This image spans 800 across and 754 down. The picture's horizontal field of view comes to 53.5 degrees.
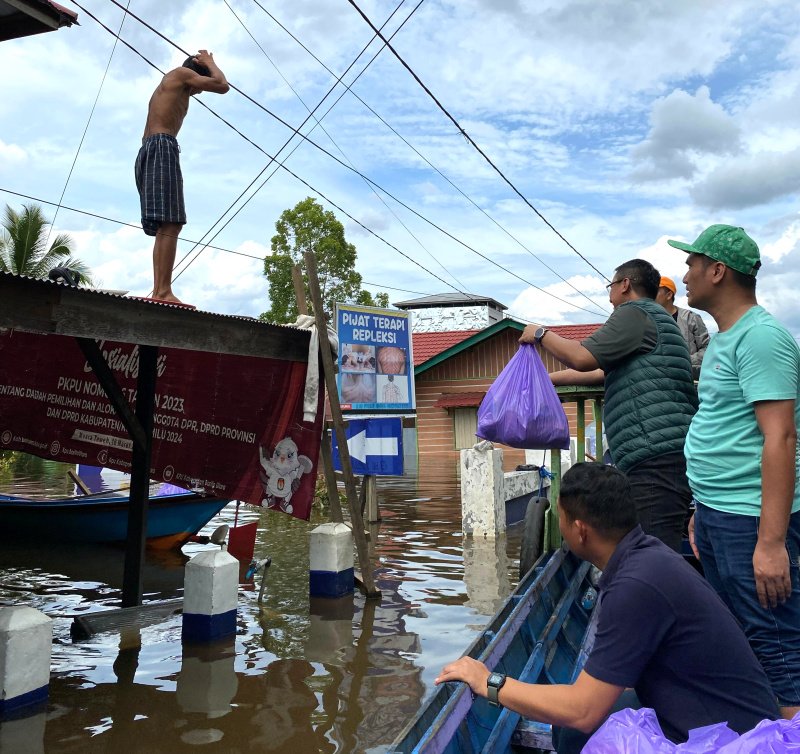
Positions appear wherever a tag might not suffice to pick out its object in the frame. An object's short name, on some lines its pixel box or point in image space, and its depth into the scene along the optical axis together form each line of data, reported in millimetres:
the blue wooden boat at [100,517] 9469
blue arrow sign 10516
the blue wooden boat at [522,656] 2469
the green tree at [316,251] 28250
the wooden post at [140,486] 6262
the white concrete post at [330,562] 7312
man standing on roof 5762
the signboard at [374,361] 9867
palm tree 23656
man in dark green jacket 3639
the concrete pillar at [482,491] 10430
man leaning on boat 2217
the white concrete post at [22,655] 4371
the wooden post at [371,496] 11148
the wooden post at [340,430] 7094
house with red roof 24453
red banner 6922
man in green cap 2568
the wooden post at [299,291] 7453
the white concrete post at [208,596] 5922
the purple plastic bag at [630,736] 2096
